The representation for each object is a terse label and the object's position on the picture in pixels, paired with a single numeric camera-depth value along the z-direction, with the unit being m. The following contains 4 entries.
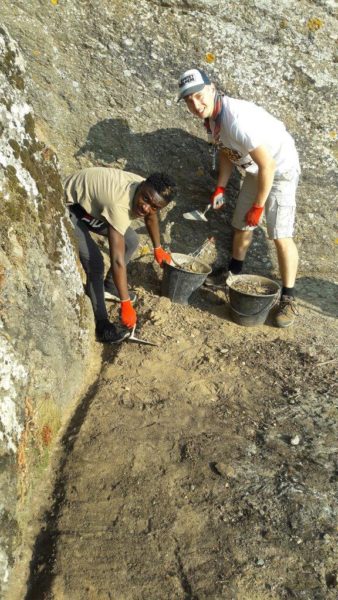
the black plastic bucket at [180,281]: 4.28
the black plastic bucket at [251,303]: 4.16
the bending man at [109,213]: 3.71
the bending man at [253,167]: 3.68
